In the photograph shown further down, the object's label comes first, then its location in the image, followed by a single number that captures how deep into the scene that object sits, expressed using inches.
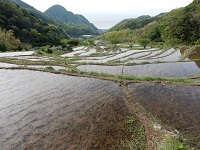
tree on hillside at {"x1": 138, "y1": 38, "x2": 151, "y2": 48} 1122.4
